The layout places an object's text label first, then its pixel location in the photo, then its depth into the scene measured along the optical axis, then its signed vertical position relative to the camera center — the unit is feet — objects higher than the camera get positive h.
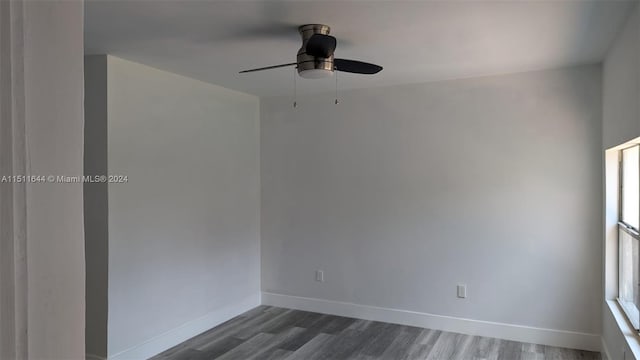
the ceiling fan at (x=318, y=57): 8.39 +2.35
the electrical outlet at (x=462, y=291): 14.32 -3.58
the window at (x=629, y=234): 9.68 -1.33
